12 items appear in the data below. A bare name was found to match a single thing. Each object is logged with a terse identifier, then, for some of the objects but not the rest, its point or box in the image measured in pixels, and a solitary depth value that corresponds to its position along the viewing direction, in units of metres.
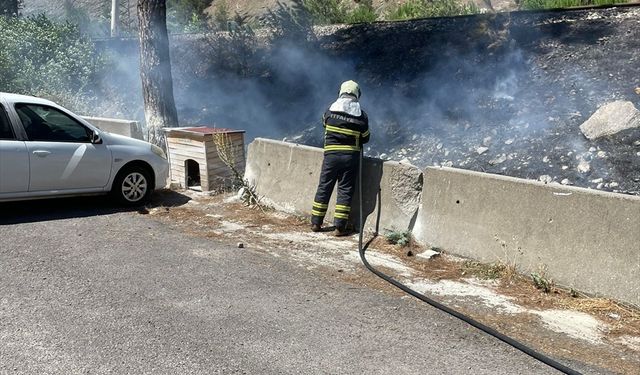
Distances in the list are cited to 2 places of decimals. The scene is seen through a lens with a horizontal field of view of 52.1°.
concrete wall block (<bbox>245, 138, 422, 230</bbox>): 7.35
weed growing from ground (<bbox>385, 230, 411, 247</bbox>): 7.22
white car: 7.97
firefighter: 7.61
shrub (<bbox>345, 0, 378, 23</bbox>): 17.93
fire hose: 4.39
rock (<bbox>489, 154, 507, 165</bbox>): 9.66
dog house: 9.64
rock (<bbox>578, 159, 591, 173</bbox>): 8.77
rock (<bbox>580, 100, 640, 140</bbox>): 9.23
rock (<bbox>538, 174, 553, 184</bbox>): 8.83
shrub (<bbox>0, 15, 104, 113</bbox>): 17.20
